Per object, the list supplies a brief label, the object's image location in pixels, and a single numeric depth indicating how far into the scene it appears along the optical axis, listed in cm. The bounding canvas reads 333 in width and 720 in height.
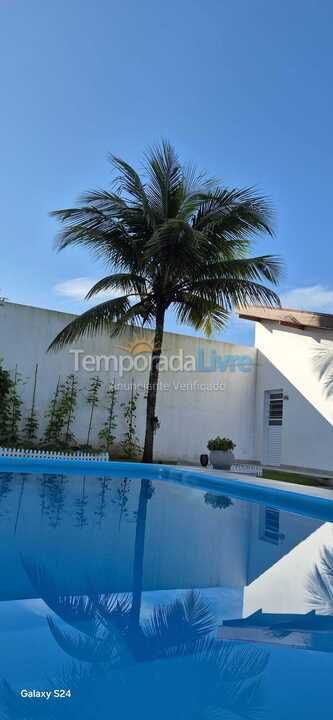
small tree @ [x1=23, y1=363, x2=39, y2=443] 1193
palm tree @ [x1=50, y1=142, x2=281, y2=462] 1068
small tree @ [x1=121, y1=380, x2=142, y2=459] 1323
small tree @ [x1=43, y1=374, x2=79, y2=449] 1209
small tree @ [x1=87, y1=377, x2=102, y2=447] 1300
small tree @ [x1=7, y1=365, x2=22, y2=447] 1139
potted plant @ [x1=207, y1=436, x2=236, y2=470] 1158
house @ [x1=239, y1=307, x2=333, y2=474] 1292
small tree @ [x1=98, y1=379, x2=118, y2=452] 1298
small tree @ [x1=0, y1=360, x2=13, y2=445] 1131
